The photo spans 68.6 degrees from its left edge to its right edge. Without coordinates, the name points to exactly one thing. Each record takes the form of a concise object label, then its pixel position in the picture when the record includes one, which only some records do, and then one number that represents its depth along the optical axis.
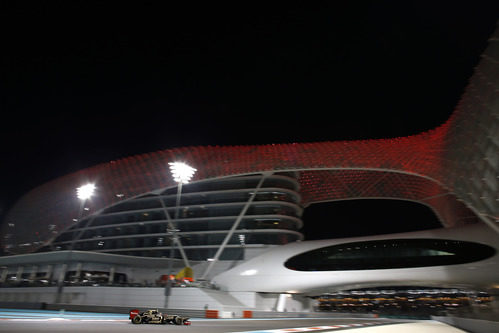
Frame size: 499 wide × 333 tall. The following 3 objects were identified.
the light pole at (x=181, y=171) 32.91
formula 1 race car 16.90
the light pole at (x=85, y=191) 33.48
